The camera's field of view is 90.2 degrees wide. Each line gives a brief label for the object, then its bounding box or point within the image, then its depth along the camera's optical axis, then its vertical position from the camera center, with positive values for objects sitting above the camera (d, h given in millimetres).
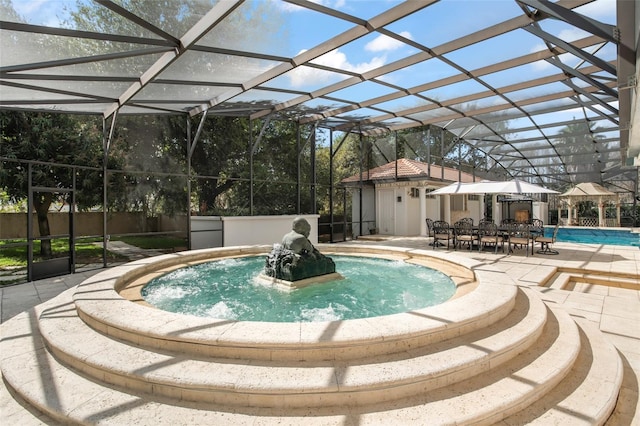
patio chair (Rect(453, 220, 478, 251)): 10742 -744
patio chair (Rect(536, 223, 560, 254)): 9605 -965
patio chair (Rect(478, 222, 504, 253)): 10188 -796
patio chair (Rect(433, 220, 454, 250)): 11181 -723
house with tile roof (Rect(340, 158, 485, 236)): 15742 +702
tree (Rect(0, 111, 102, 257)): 8891 +1986
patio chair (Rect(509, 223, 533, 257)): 9688 -691
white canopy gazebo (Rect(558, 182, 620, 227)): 21391 +971
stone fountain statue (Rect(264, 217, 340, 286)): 5664 -841
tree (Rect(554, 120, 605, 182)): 14875 +3594
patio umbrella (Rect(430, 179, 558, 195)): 10547 +821
